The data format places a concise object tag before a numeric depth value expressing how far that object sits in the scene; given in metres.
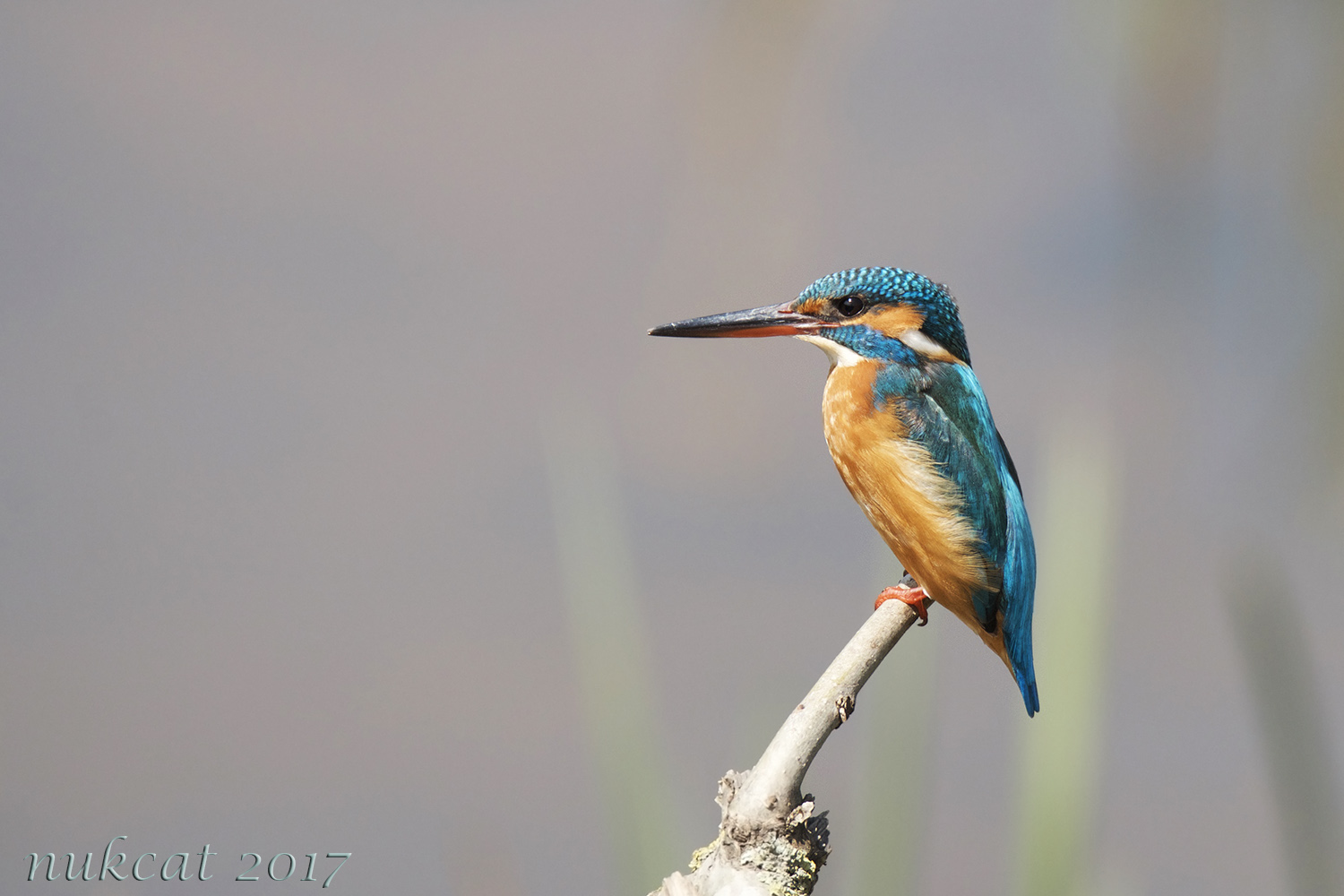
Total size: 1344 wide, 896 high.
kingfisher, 6.55
